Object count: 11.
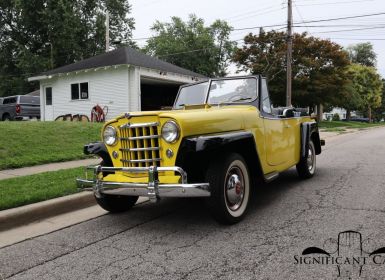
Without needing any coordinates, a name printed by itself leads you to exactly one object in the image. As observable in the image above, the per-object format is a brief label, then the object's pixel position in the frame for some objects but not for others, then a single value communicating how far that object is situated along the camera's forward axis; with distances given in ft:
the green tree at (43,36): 126.62
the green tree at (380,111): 258.57
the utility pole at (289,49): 70.23
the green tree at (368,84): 180.86
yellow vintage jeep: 14.48
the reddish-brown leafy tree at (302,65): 92.68
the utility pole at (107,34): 93.13
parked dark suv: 80.79
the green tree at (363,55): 248.73
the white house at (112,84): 65.26
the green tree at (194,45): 174.60
